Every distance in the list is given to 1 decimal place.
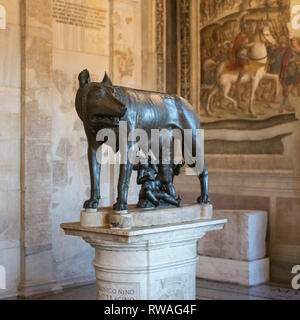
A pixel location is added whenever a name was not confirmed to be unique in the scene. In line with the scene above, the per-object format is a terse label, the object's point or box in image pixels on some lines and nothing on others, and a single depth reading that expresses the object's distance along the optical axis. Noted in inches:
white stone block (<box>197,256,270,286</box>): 347.6
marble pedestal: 206.8
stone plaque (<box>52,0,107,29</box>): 338.3
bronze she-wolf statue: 204.1
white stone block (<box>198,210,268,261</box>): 350.3
